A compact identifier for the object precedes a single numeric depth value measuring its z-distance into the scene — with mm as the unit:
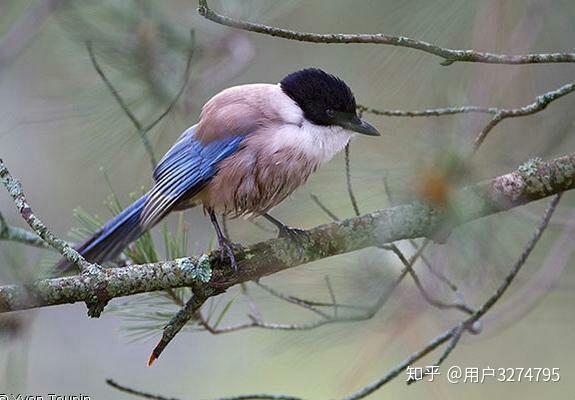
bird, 6215
